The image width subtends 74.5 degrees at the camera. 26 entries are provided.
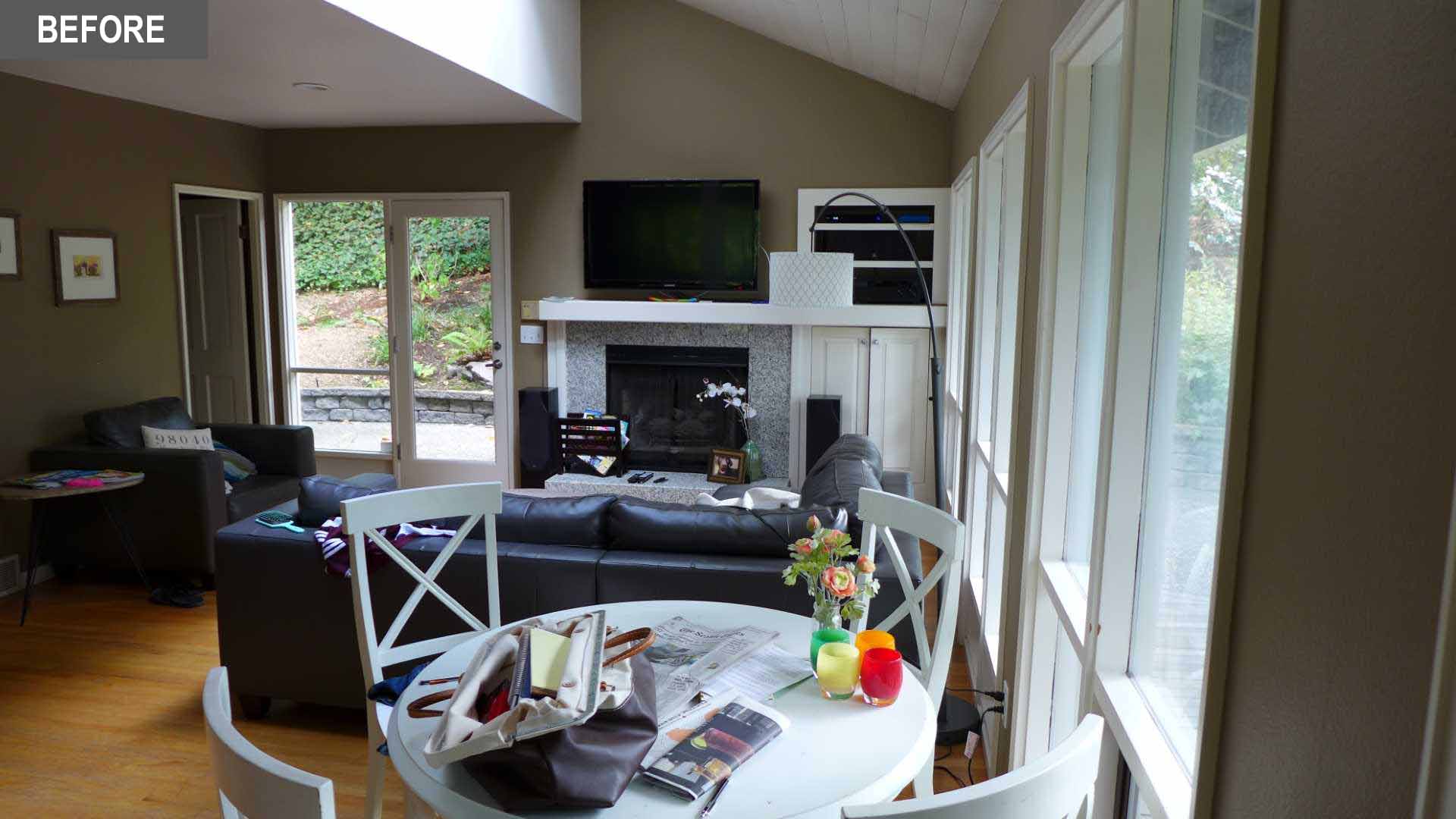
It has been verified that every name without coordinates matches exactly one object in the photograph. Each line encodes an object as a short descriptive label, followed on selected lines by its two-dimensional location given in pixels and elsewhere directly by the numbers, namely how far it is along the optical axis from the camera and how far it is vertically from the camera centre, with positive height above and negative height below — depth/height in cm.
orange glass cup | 183 -60
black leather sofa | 278 -76
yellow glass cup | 174 -63
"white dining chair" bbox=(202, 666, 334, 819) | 101 -50
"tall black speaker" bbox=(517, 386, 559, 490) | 608 -70
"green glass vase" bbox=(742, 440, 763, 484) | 593 -87
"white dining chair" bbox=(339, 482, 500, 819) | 238 -63
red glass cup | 171 -63
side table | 400 -87
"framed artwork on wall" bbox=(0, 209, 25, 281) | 449 +31
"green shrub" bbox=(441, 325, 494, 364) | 634 -16
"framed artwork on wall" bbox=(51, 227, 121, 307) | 480 +24
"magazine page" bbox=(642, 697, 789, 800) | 145 -68
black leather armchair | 450 -93
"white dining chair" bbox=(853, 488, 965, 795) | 216 -56
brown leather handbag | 136 -62
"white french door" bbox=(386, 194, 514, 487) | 628 -15
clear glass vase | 183 -58
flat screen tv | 586 +55
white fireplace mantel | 573 +3
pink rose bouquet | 178 -47
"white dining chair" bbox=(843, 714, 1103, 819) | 97 -49
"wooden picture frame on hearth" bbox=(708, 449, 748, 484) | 590 -89
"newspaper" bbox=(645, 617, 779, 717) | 172 -66
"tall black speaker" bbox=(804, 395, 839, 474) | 584 -60
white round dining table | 140 -70
